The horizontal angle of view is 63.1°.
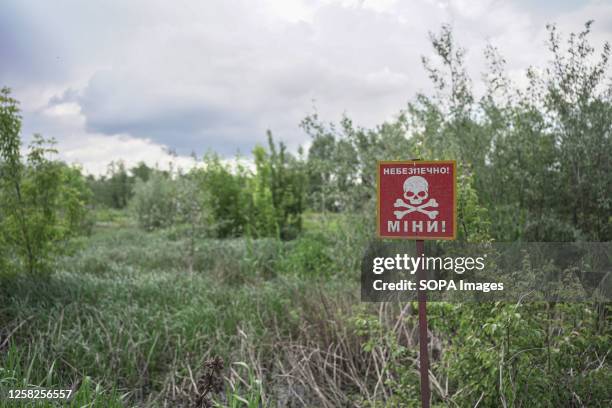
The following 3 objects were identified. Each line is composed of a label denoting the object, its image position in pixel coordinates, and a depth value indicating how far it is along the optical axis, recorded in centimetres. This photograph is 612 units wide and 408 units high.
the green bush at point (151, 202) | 1387
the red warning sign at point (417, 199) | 202
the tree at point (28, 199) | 489
